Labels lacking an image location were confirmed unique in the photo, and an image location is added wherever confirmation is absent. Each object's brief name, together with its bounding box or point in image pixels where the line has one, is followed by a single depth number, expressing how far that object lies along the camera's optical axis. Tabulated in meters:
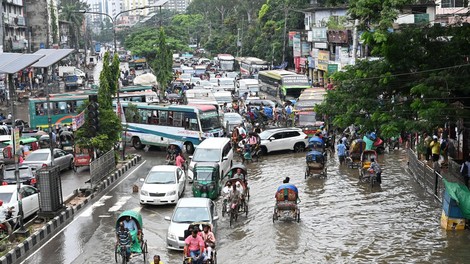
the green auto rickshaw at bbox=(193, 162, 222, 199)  24.98
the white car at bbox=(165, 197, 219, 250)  18.77
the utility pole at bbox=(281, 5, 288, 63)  79.06
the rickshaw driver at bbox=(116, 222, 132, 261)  17.48
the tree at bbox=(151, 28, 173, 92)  65.69
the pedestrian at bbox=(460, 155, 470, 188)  21.70
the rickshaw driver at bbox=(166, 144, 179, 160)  32.13
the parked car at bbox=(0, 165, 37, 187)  26.94
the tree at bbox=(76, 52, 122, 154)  30.83
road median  19.08
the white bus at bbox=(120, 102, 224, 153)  36.38
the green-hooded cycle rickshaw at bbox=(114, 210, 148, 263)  17.61
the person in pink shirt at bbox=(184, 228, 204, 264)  16.42
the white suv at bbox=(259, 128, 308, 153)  34.41
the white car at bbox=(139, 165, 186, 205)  24.25
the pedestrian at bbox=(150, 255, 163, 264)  15.21
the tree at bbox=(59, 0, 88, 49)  124.12
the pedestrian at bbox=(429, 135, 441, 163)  25.47
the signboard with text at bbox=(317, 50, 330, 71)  65.69
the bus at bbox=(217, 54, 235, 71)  94.69
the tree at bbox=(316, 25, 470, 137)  17.64
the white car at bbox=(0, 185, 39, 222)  21.83
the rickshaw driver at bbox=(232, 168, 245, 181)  24.34
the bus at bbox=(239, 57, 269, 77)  80.12
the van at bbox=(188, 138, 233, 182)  28.31
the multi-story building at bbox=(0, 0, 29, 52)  76.60
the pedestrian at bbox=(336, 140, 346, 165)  30.44
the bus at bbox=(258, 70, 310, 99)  54.75
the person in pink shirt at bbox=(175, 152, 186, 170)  29.58
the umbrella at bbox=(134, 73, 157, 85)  63.75
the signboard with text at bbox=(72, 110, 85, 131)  28.77
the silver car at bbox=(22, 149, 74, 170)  29.86
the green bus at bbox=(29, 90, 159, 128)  45.19
